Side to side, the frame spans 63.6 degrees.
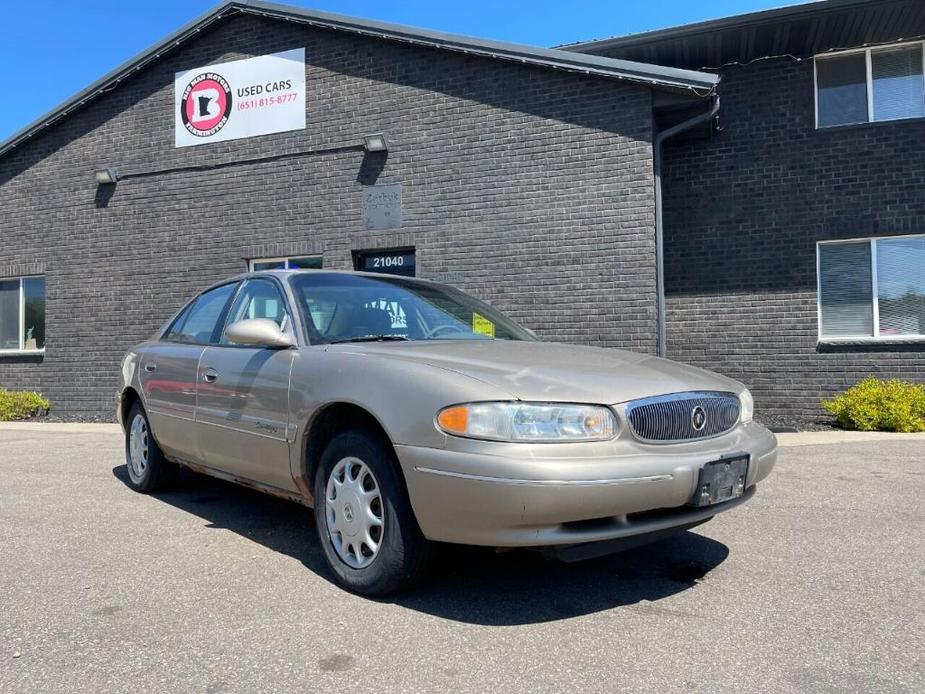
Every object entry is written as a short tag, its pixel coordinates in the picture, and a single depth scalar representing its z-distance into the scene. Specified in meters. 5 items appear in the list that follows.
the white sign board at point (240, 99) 10.81
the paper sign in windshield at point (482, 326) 4.31
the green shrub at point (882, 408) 8.24
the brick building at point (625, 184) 8.96
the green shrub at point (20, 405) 11.27
